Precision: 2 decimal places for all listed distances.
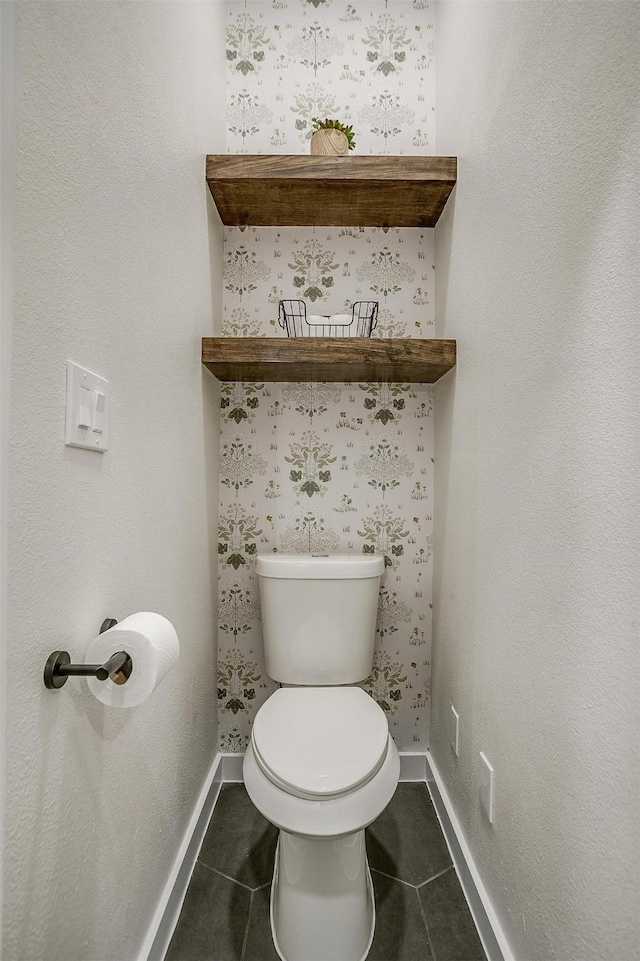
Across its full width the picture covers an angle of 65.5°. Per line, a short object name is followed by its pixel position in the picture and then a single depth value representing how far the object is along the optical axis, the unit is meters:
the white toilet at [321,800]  1.00
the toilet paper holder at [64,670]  0.64
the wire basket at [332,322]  1.53
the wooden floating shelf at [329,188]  1.45
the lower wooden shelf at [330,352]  1.42
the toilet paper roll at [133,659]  0.73
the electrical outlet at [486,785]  1.11
